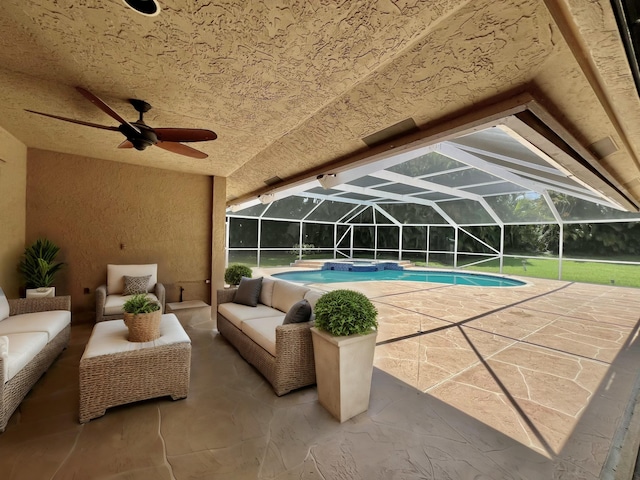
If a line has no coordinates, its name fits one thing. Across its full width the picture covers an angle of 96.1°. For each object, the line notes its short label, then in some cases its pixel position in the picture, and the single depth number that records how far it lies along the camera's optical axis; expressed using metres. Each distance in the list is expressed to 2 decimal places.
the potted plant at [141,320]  2.79
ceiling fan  2.65
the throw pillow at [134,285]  4.78
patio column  5.94
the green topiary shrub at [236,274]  5.14
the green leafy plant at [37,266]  4.27
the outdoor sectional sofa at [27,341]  2.24
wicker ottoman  2.36
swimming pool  11.06
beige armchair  4.68
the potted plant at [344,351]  2.42
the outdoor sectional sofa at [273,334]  2.79
